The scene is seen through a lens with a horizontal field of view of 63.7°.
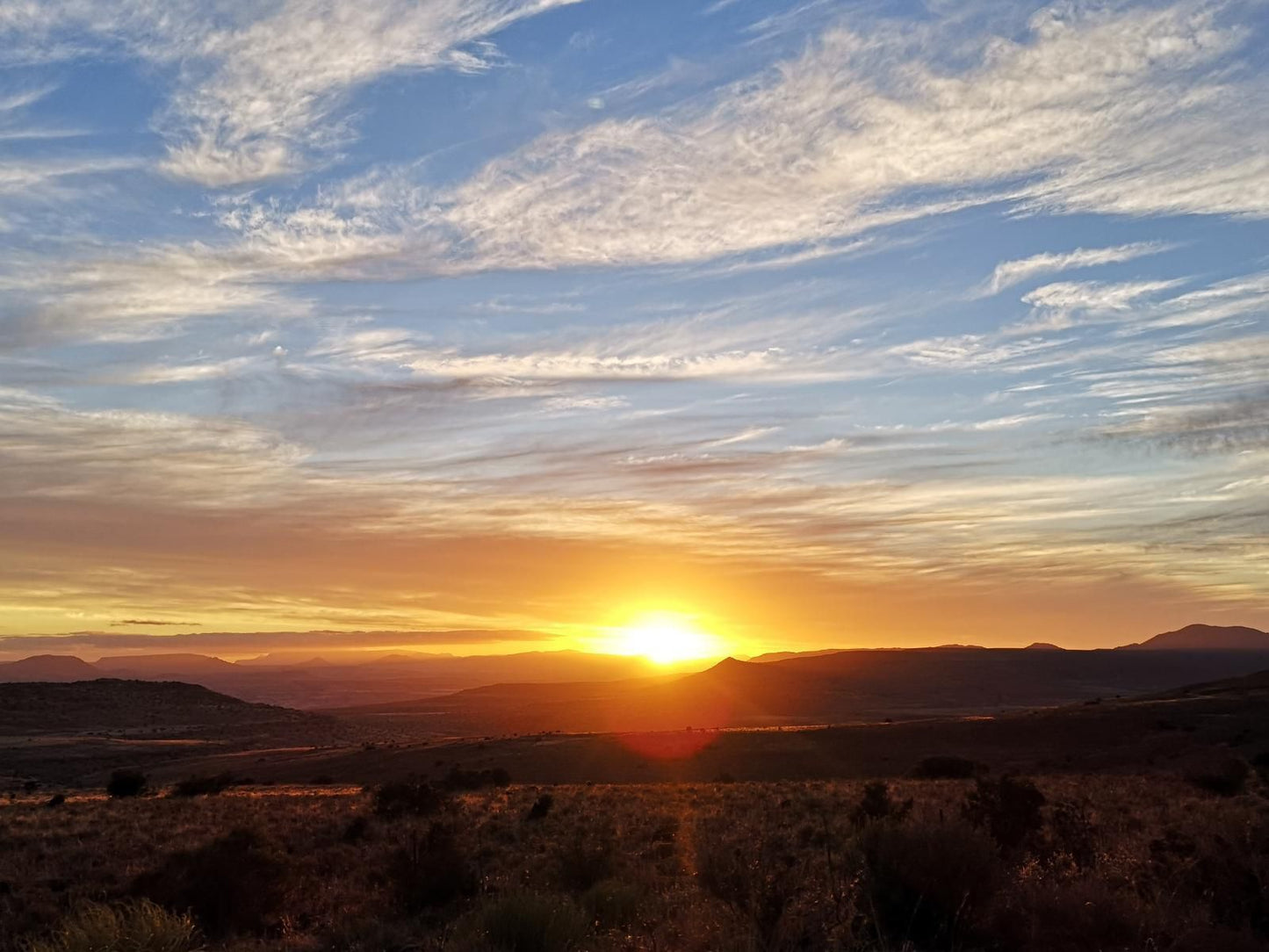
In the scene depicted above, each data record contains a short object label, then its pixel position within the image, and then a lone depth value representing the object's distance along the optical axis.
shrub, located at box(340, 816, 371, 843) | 22.14
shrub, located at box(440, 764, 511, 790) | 40.45
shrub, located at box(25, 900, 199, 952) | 8.85
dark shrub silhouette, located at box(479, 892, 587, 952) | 9.55
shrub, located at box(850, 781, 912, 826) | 20.83
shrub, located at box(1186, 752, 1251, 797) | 28.47
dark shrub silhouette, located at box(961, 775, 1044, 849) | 15.89
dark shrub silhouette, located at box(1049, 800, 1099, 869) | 14.71
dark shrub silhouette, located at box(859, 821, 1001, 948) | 10.35
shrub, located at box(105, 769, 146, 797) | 40.31
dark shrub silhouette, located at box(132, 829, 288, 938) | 13.45
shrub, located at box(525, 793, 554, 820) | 26.58
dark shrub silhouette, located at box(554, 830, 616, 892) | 14.49
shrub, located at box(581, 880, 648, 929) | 11.40
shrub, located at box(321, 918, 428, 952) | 11.23
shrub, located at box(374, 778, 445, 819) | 26.07
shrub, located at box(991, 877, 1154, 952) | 9.52
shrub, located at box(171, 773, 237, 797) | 38.50
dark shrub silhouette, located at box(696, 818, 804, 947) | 9.81
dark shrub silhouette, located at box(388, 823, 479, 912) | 14.20
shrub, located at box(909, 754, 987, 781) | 38.89
